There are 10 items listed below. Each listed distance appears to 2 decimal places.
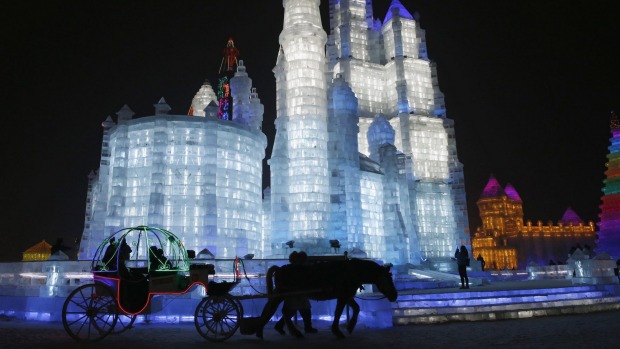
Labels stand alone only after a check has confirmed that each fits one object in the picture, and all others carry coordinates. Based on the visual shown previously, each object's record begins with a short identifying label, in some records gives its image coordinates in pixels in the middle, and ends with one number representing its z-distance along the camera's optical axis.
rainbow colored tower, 38.03
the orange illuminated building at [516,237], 65.50
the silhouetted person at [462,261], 17.66
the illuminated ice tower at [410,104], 45.03
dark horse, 8.99
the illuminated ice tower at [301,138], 26.89
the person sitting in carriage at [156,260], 9.41
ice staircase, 11.70
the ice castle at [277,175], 25.44
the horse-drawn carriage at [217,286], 8.77
